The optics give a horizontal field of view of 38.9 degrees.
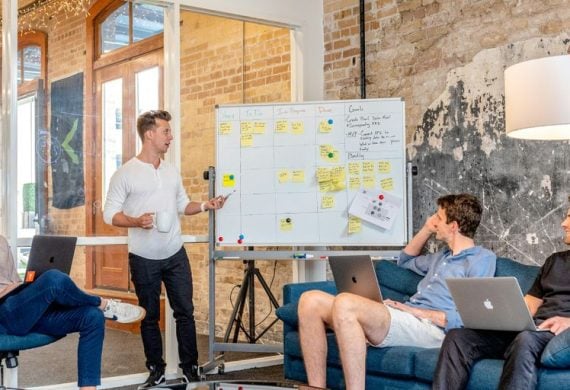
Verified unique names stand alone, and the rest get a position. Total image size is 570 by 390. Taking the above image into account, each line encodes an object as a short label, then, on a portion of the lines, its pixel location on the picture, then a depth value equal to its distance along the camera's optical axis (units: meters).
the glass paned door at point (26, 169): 4.95
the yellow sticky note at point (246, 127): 5.46
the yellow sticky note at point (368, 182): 5.32
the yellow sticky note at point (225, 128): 5.47
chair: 3.82
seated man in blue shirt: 3.82
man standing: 4.98
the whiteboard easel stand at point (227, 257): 5.41
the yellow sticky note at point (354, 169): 5.35
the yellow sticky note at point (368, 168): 5.33
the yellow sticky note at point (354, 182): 5.34
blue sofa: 3.26
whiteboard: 5.31
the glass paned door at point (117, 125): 5.26
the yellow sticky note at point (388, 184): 5.29
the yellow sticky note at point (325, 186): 5.38
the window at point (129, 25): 5.43
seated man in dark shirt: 3.25
